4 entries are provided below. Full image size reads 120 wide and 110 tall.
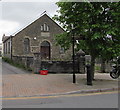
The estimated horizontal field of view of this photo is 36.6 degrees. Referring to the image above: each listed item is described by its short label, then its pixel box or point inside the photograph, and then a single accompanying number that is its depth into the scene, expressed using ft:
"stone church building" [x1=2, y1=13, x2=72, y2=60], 95.40
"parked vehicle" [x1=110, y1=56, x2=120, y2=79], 45.20
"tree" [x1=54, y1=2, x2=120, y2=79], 33.27
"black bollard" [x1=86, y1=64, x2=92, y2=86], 34.09
